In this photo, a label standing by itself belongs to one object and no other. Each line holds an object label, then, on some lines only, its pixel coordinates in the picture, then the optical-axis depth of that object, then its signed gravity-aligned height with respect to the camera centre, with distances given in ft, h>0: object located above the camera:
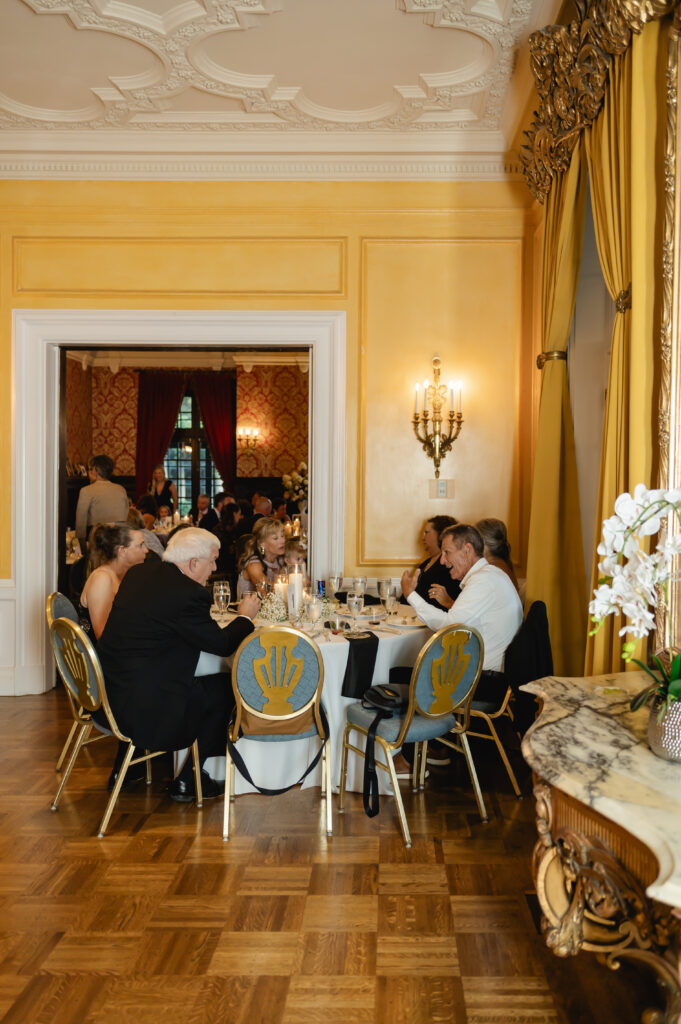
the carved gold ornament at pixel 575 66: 10.03 +6.13
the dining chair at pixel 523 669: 13.50 -3.08
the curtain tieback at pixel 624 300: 10.53 +2.48
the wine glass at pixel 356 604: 15.01 -2.22
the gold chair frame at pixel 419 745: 11.81 -4.25
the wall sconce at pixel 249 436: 47.24 +2.96
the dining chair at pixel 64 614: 13.50 -2.29
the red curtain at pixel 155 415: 47.03 +4.09
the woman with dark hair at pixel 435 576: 15.99 -1.92
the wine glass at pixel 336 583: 16.93 -2.07
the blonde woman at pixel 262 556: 17.52 -1.57
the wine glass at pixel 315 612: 14.60 -2.30
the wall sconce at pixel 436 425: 19.47 +1.51
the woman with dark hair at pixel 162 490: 41.39 -0.29
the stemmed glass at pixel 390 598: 15.70 -2.21
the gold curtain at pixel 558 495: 14.74 -0.15
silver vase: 6.86 -2.12
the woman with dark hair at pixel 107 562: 14.61 -1.48
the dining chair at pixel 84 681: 12.23 -3.12
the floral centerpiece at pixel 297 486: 38.03 -0.02
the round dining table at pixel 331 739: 13.60 -4.41
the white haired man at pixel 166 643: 12.69 -2.56
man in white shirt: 13.76 -2.01
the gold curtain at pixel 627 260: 9.94 +2.98
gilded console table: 5.93 -2.82
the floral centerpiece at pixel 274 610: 14.90 -2.35
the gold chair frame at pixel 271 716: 11.78 -3.45
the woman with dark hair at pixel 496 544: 15.88 -1.14
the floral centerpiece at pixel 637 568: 7.09 -0.72
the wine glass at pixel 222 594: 14.58 -1.99
